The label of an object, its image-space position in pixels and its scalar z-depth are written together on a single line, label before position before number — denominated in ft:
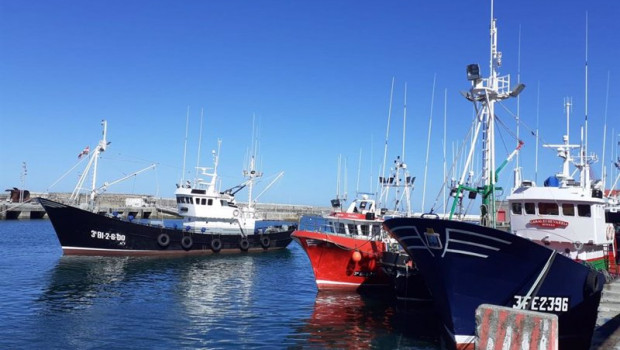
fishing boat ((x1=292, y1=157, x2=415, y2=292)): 73.72
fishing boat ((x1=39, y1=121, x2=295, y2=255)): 107.76
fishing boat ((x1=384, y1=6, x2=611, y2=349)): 39.04
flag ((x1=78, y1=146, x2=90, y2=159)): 123.24
